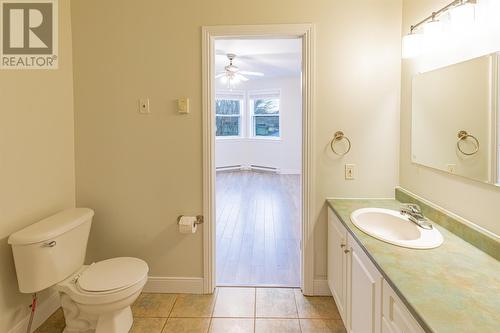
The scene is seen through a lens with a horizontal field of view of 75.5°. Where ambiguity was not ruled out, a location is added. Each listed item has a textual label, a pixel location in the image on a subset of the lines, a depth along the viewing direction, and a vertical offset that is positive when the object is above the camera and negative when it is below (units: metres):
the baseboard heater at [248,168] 8.56 -0.42
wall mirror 1.44 +0.17
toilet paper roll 2.41 -0.54
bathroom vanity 0.99 -0.49
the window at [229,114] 8.61 +1.04
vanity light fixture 1.55 +0.70
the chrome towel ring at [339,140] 2.41 +0.09
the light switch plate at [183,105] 2.42 +0.36
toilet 1.82 -0.75
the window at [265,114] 8.39 +1.02
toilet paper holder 2.50 -0.51
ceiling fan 5.27 +1.46
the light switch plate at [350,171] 2.43 -0.14
